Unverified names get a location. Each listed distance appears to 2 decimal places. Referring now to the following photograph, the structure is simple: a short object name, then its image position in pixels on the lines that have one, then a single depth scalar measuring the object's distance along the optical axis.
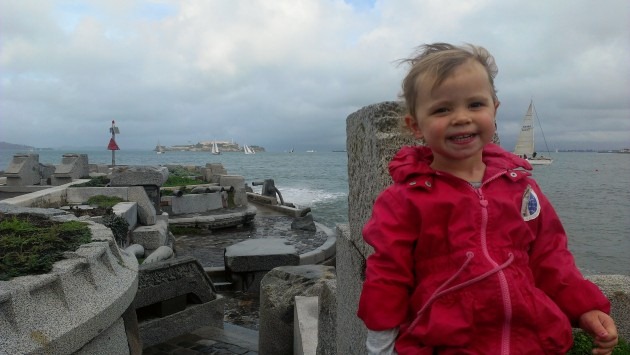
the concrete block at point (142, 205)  11.08
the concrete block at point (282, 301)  5.03
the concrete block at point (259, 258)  9.41
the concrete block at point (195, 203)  16.38
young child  1.34
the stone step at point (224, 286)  9.77
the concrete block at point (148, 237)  10.16
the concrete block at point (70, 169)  18.88
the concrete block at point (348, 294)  2.28
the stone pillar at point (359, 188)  2.00
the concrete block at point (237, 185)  18.58
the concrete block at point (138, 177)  13.12
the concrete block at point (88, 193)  10.79
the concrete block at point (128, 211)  9.53
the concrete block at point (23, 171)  18.42
